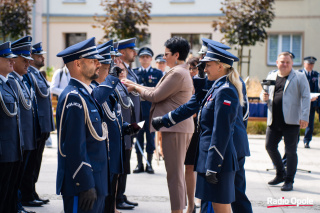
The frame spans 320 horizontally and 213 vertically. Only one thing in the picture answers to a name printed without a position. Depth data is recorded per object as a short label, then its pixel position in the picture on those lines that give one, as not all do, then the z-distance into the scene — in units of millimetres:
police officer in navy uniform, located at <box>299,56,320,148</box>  11592
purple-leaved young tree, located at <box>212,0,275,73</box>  17359
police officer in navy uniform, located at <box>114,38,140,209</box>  6121
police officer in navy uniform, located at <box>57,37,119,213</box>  3568
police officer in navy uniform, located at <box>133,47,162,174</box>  8633
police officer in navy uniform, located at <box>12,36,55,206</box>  6266
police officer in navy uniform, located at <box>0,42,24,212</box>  5000
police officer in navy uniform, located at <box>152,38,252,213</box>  4672
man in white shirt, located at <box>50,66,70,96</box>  9242
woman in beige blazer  5430
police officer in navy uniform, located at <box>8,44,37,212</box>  5734
